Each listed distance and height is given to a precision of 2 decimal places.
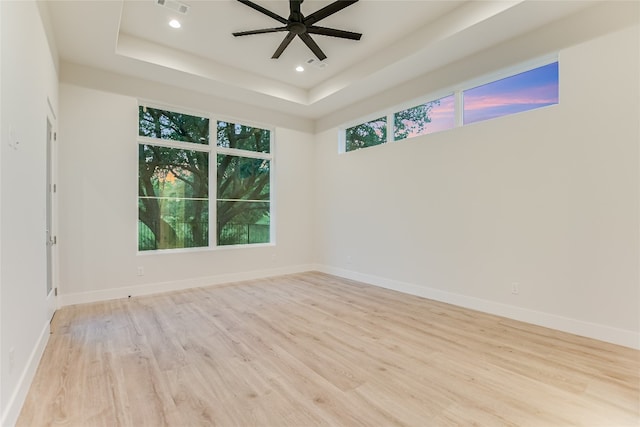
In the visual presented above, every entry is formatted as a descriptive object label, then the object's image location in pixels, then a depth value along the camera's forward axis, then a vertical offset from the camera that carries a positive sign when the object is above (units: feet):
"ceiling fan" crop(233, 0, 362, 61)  10.12 +6.60
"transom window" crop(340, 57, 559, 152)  11.37 +4.62
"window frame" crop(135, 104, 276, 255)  15.66 +3.37
